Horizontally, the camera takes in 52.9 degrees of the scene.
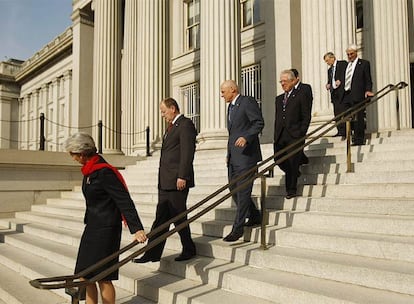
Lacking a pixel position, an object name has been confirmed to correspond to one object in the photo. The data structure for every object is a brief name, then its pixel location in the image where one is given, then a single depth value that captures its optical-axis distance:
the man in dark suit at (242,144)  4.59
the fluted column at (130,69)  14.69
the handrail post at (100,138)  12.09
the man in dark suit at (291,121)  5.30
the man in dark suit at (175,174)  4.39
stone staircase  3.42
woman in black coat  3.14
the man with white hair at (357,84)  6.57
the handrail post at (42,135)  10.73
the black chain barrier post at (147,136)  12.06
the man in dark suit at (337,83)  7.06
